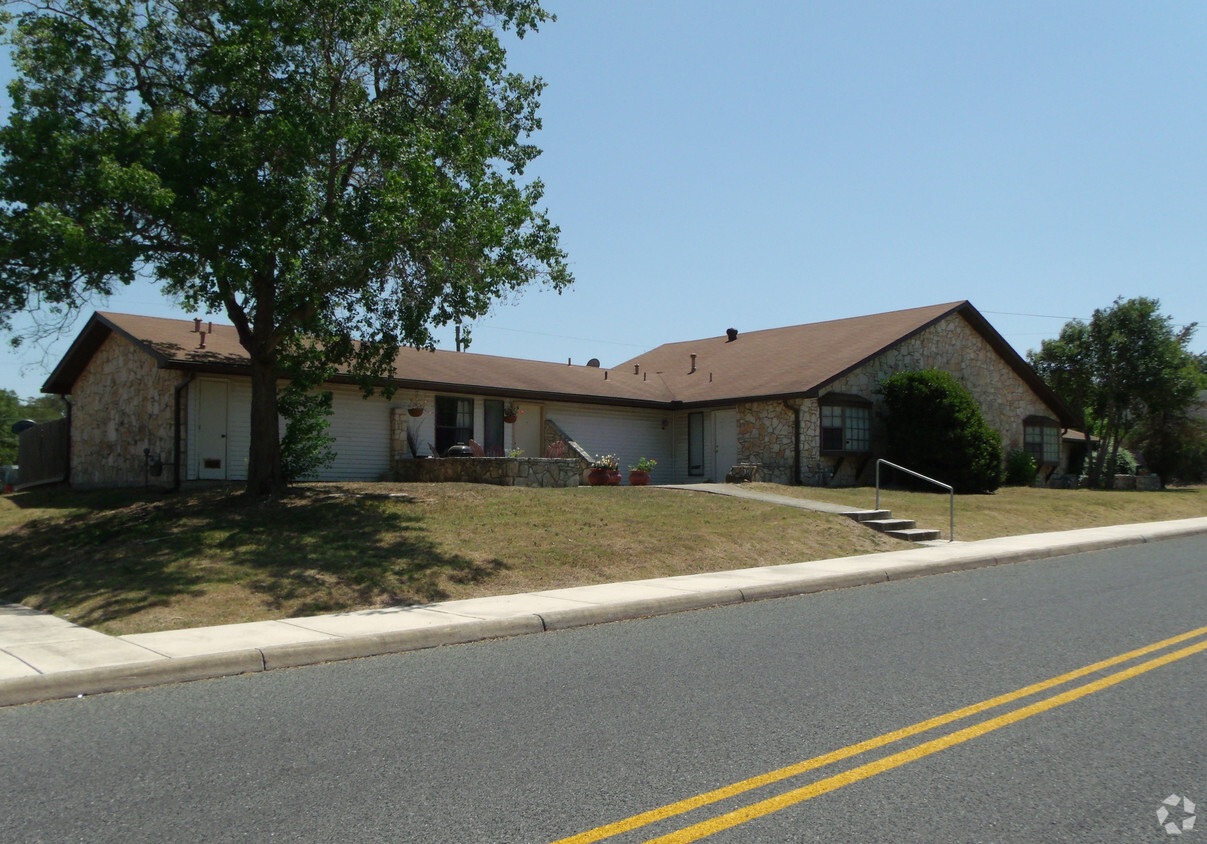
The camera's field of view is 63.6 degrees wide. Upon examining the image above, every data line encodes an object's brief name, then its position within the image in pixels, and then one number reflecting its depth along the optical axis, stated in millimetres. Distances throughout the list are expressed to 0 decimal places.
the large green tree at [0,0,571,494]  13430
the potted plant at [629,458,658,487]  24484
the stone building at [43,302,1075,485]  20672
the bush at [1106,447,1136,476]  40059
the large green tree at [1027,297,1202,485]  32844
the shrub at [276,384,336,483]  18250
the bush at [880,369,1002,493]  25750
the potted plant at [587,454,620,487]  23625
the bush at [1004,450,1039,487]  30656
